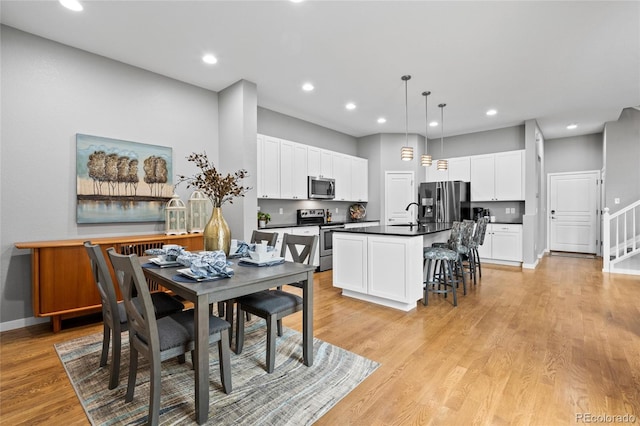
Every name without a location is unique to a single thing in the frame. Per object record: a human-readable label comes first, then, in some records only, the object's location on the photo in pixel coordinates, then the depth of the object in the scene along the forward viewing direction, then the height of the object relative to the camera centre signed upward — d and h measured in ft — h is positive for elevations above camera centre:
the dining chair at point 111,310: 5.98 -2.14
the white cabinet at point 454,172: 22.21 +3.14
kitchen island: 10.90 -2.09
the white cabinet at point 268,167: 15.55 +2.43
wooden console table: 8.85 -2.08
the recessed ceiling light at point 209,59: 11.22 +5.95
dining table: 5.21 -1.50
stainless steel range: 17.97 -1.17
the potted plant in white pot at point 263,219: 15.58 -0.38
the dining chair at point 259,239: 9.45 -0.92
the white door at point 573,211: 22.93 +0.02
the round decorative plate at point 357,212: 22.97 -0.02
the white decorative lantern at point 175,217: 12.11 -0.21
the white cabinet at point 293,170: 16.74 +2.46
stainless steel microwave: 18.43 +1.57
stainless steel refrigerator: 20.68 +0.74
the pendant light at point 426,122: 14.64 +6.00
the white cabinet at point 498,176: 19.99 +2.48
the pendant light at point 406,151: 13.05 +2.70
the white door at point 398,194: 22.79 +1.37
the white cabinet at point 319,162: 18.43 +3.23
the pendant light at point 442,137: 15.94 +5.84
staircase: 16.99 -1.97
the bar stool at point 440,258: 11.71 -1.97
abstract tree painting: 10.64 +1.27
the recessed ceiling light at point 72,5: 8.32 +5.98
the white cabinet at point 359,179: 22.07 +2.52
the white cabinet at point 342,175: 20.45 +2.62
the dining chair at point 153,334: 4.98 -2.27
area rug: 5.50 -3.79
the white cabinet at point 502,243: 19.36 -2.16
